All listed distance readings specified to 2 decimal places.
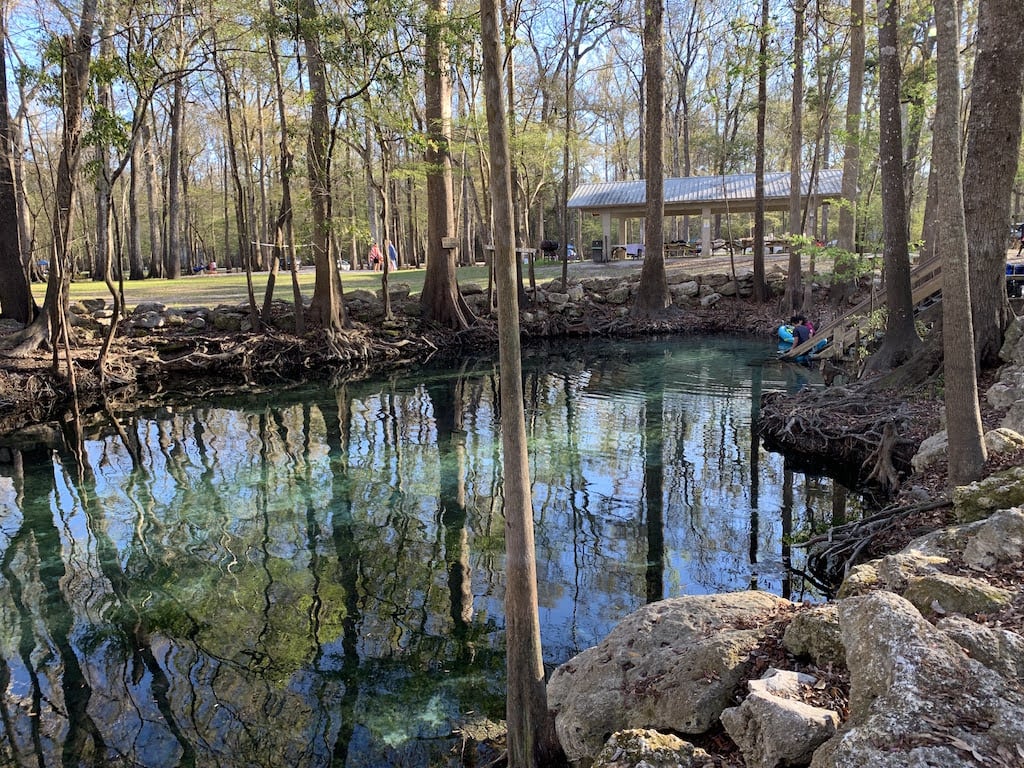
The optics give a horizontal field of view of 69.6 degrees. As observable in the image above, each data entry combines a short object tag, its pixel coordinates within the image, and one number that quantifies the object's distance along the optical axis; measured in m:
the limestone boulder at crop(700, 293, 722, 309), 22.70
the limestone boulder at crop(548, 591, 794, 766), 3.20
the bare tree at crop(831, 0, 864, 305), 17.56
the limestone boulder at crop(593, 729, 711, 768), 2.78
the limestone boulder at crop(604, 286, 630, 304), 22.78
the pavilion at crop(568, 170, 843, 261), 26.22
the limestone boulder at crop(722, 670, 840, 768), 2.51
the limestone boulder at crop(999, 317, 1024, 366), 7.90
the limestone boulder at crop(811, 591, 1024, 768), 2.13
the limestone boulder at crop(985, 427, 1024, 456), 5.54
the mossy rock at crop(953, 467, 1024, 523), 4.51
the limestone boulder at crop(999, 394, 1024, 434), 6.16
